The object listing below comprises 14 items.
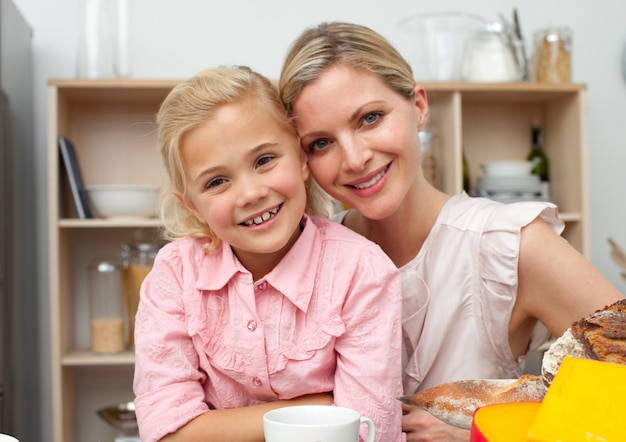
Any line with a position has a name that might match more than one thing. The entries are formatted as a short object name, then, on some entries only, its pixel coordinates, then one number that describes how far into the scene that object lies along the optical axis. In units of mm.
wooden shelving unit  2639
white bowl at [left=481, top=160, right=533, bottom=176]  2725
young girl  1047
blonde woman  1215
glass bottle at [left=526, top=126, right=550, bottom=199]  2932
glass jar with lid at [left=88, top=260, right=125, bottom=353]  2592
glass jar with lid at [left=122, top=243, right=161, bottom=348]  2625
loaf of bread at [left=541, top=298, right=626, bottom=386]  527
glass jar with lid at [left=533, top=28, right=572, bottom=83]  2717
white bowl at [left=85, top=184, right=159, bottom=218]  2553
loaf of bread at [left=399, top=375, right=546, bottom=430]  572
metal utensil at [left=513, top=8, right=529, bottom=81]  2686
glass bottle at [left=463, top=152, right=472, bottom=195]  2799
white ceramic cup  587
